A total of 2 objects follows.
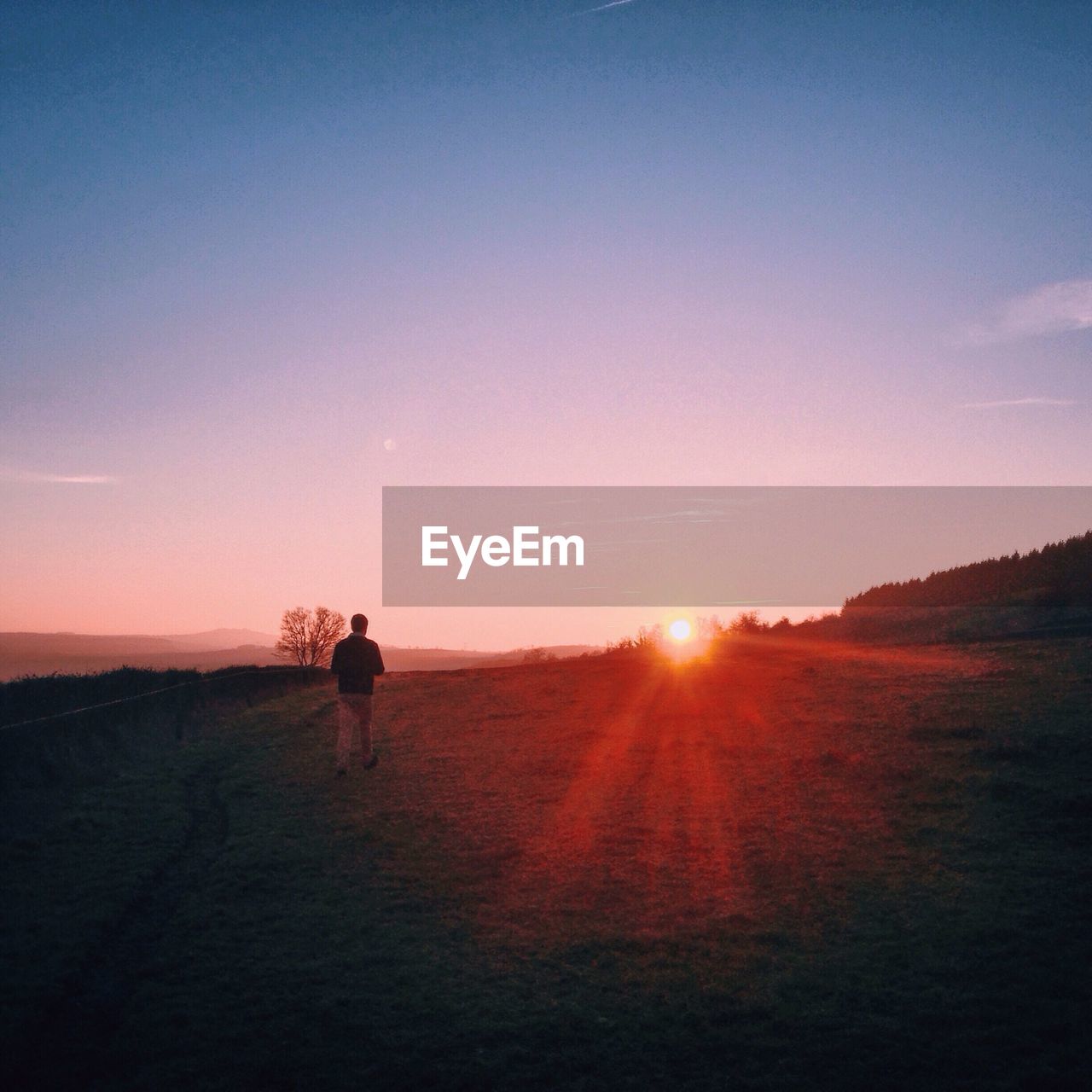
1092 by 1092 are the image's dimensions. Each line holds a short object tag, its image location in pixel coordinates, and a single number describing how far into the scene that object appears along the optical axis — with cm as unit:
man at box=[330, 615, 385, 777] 1302
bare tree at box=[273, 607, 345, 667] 7481
